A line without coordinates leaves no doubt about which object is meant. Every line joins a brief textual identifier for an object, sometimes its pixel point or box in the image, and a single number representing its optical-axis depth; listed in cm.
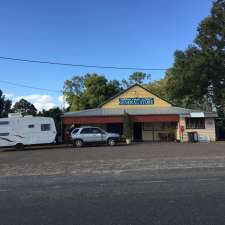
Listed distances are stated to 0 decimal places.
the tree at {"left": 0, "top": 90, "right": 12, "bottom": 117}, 3366
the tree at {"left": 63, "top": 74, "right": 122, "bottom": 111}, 3973
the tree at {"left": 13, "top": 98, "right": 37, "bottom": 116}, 4645
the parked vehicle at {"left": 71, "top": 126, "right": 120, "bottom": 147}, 2097
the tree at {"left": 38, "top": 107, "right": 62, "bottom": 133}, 2636
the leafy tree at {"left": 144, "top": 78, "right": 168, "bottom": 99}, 4466
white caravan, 1987
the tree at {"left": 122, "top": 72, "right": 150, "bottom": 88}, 5384
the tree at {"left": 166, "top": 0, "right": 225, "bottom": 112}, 2499
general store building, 2385
